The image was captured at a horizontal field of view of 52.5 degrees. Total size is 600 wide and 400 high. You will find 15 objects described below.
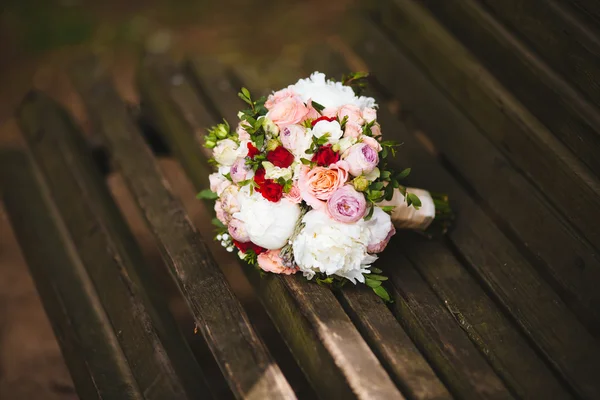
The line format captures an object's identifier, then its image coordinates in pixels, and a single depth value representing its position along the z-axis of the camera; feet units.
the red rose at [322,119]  5.37
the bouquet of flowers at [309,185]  5.10
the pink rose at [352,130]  5.33
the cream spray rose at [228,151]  5.49
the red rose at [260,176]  5.35
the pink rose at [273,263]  5.48
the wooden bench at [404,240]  5.24
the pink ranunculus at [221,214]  5.61
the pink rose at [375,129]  5.68
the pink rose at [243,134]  5.58
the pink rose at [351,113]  5.44
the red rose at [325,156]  5.24
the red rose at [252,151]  5.41
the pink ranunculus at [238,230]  5.43
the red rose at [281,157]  5.36
